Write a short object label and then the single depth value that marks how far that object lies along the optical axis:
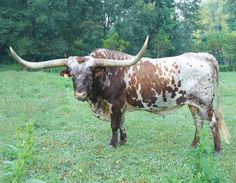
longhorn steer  7.55
